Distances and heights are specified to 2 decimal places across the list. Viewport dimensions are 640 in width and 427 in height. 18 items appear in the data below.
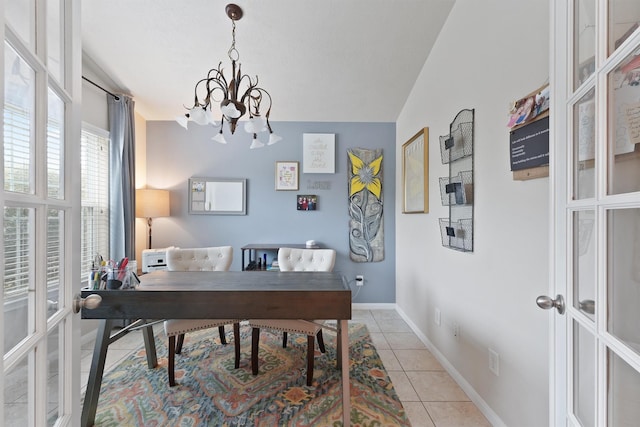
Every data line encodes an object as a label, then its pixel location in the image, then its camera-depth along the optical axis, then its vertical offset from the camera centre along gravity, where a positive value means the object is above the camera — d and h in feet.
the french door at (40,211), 1.84 +0.01
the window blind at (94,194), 8.31 +0.65
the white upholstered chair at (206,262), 6.57 -1.48
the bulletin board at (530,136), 3.66 +1.21
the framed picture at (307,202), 11.07 +0.48
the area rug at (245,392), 5.00 -4.00
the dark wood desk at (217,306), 4.74 -1.75
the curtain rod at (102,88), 7.88 +4.14
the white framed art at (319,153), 11.05 +2.61
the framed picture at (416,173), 7.70 +1.35
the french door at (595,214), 1.91 +0.00
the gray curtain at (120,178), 8.98 +1.25
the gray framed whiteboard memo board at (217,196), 11.04 +0.74
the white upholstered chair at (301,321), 5.85 -2.51
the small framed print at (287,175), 11.06 +1.65
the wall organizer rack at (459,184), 5.53 +0.69
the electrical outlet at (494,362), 4.67 -2.78
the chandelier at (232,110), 5.22 +2.14
